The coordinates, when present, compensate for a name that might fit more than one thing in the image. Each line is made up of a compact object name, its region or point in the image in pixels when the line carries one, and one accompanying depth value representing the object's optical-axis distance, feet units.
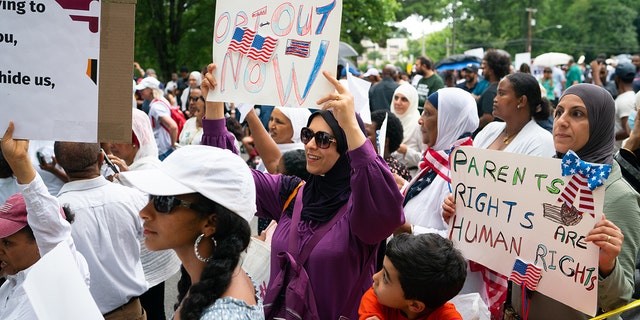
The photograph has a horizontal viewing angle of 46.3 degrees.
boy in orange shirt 9.70
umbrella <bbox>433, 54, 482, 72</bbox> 50.25
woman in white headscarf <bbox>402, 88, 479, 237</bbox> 13.37
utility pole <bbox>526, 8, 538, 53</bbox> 217.81
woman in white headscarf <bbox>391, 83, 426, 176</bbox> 24.43
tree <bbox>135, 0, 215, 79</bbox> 89.61
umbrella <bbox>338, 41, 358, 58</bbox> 51.72
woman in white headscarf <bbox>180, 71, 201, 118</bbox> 48.60
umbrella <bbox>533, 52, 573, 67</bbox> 86.02
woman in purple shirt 9.91
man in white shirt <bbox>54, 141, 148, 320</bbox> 12.90
